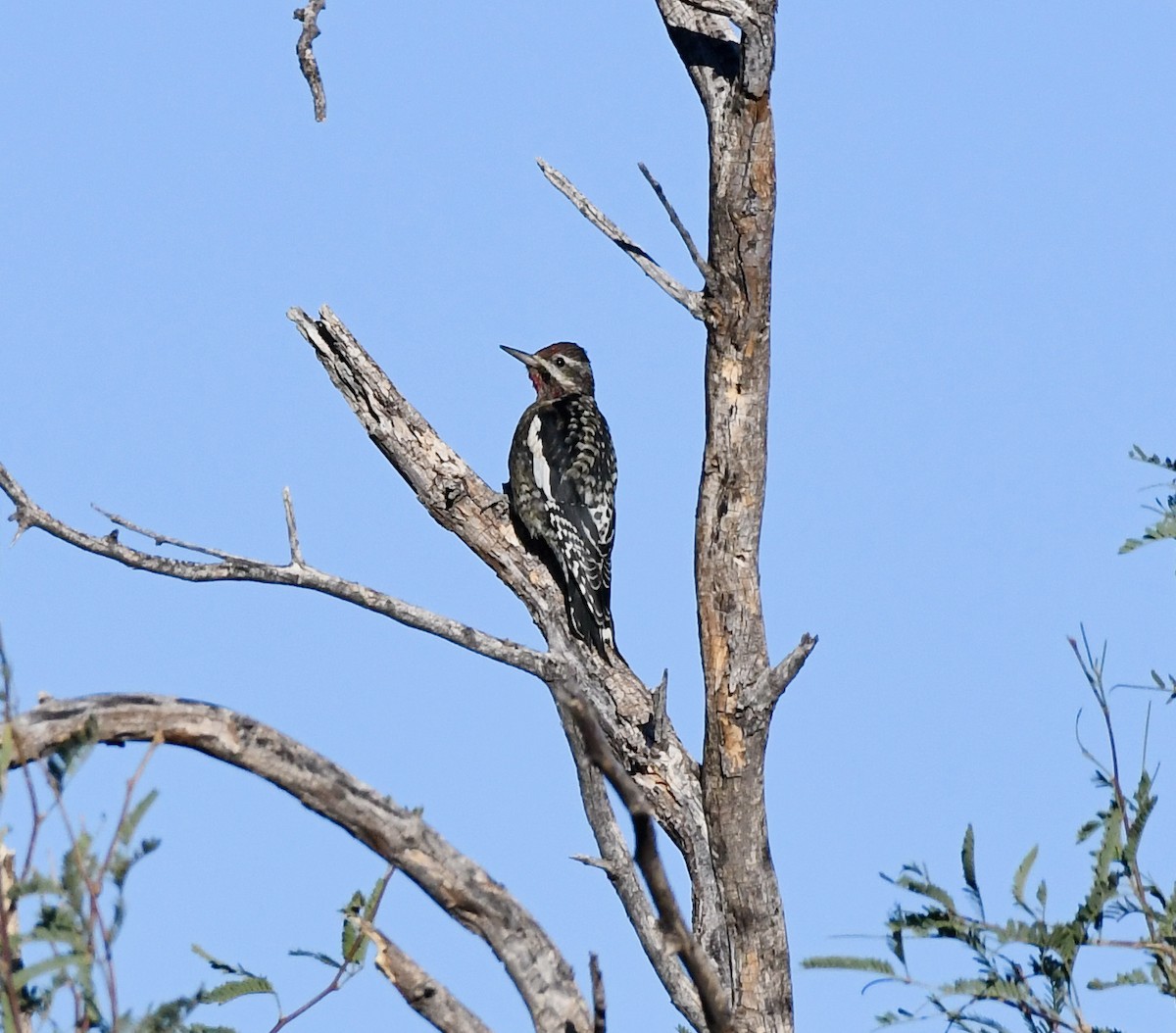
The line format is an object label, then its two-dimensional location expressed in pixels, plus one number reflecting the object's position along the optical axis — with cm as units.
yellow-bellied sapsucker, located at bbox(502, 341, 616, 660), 1501
